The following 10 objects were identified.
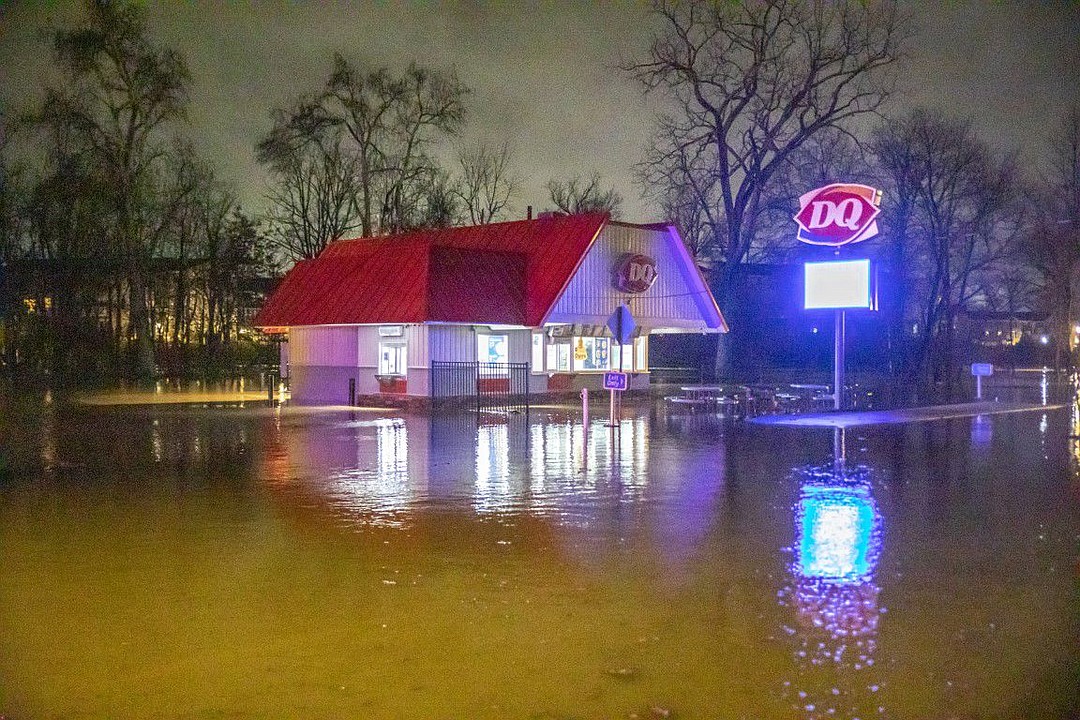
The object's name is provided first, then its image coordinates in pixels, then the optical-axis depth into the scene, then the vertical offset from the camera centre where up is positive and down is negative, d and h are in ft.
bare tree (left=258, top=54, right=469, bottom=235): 181.47 +41.48
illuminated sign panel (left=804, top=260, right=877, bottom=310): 102.01 +8.09
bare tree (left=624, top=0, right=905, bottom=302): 149.28 +36.73
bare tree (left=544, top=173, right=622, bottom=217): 249.75 +39.99
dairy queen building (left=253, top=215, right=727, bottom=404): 111.86 +7.57
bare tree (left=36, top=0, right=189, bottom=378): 149.28 +39.12
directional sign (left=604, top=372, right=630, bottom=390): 75.20 -0.72
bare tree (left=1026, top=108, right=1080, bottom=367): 184.55 +21.39
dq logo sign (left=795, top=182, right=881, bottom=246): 103.96 +15.34
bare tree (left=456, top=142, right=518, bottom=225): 234.58 +38.86
